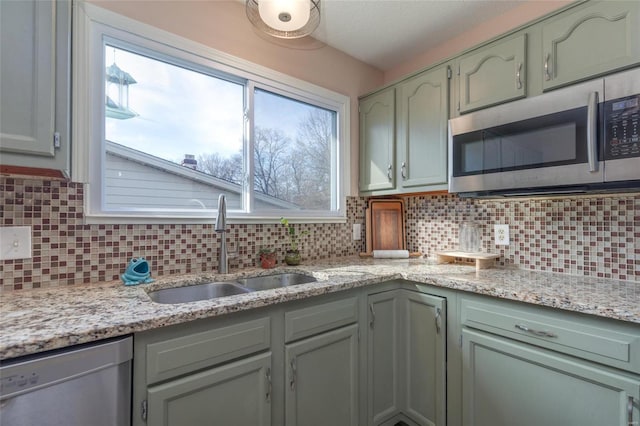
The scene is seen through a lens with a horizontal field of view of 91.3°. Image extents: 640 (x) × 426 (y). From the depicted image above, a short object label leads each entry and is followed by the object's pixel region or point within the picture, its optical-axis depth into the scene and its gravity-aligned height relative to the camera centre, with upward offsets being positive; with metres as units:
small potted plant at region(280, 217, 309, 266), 1.98 -0.21
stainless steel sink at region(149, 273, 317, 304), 1.44 -0.37
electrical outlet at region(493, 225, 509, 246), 1.93 -0.12
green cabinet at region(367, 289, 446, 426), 1.59 -0.76
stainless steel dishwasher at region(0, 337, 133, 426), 0.76 -0.45
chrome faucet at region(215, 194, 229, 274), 1.62 -0.09
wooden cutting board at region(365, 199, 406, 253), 2.47 -0.09
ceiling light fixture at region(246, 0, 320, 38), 1.25 +0.83
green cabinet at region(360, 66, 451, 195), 1.94 +0.55
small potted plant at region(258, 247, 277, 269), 1.86 -0.26
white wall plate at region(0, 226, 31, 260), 1.21 -0.11
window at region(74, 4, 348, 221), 1.47 +0.48
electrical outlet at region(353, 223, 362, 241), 2.47 -0.13
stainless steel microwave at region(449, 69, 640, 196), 1.22 +0.33
